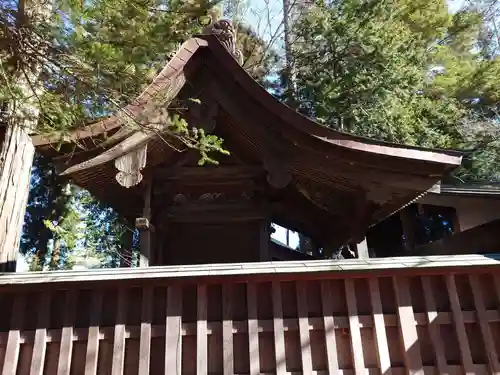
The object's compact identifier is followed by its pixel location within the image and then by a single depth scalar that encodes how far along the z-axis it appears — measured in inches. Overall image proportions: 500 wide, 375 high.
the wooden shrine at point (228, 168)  160.2
